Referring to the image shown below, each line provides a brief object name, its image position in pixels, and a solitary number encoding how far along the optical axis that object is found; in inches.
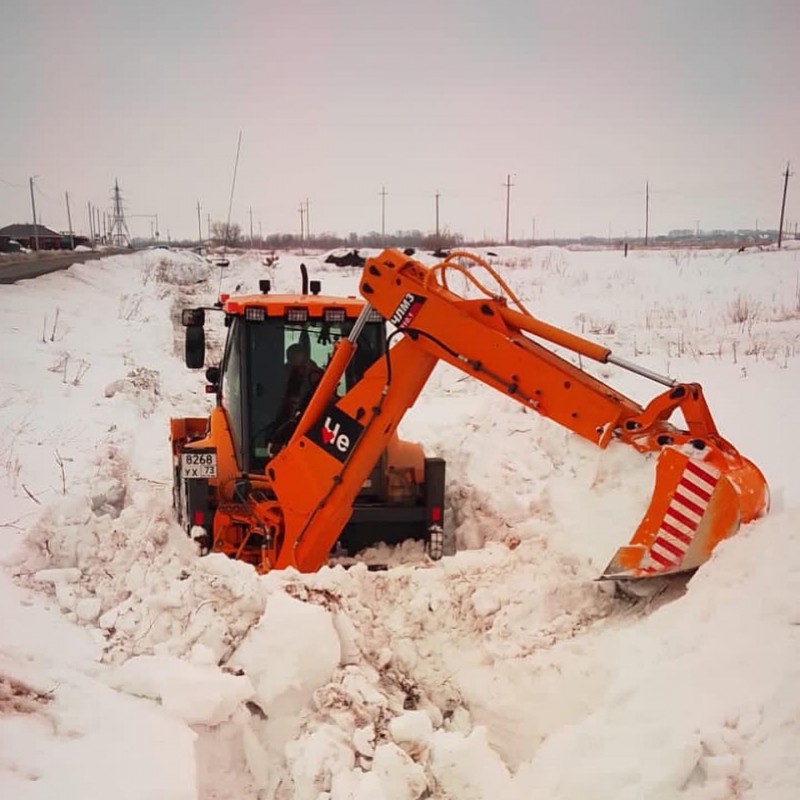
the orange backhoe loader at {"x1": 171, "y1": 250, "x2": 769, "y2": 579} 136.3
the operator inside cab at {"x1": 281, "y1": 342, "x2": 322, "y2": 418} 200.1
